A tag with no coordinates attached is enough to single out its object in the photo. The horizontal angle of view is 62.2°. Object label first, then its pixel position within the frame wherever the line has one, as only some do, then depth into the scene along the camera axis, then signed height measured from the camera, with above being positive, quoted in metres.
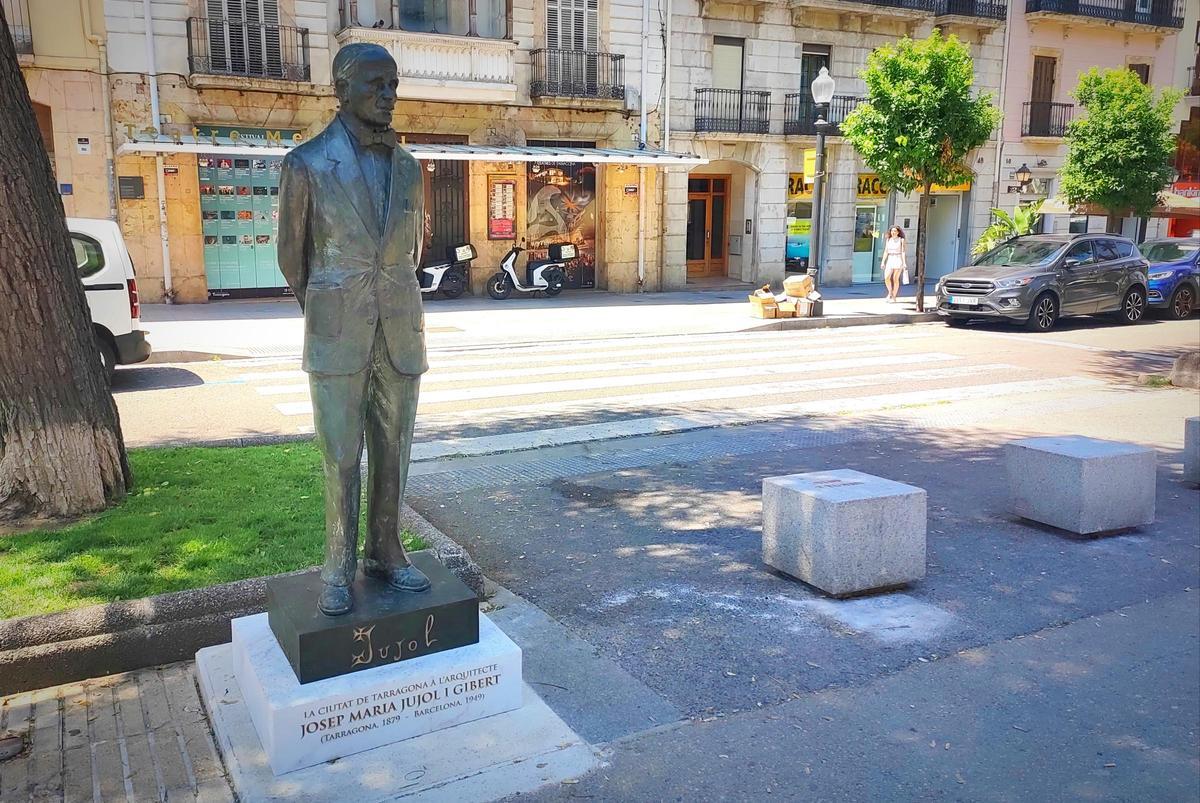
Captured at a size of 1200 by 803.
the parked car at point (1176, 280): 21.50 -1.20
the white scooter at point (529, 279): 22.97 -1.32
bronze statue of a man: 3.62 -0.21
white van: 11.31 -0.77
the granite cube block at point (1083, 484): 6.48 -1.71
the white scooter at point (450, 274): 22.06 -1.18
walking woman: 22.55 -0.86
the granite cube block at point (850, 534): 5.39 -1.69
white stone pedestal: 3.56 -1.76
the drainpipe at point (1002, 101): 30.49 +3.72
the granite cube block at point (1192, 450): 7.76 -1.76
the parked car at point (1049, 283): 18.61 -1.13
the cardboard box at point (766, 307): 19.10 -1.61
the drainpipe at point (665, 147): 25.16 +1.89
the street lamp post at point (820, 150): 18.70 +1.39
